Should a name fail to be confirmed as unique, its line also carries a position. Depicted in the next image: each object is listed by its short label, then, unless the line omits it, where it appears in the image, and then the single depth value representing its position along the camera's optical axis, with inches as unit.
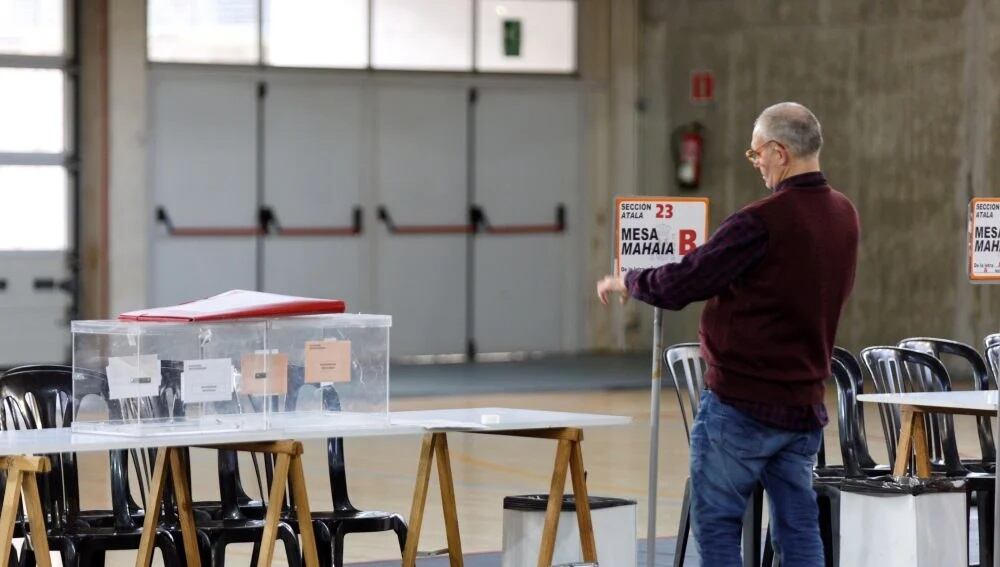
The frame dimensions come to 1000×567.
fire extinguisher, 1006.4
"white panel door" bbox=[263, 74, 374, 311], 947.7
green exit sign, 993.9
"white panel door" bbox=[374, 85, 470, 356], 975.1
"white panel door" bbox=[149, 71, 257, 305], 922.6
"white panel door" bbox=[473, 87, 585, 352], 999.7
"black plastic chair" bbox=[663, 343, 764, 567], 380.7
